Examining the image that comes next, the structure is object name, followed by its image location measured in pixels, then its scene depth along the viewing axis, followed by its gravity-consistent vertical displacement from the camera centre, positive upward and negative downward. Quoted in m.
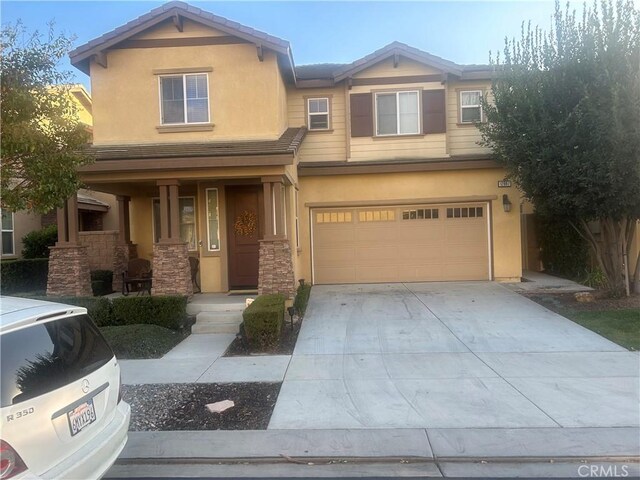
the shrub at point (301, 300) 10.30 -1.51
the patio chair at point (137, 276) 11.95 -0.96
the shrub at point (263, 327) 8.06 -1.53
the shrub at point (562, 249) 13.96 -0.75
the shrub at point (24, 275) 14.16 -1.02
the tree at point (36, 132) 6.16 +1.42
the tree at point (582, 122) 8.80 +1.94
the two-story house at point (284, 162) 10.79 +1.68
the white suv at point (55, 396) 2.81 -1.00
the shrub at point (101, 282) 12.05 -1.11
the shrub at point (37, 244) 16.03 -0.12
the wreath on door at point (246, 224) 12.52 +0.25
